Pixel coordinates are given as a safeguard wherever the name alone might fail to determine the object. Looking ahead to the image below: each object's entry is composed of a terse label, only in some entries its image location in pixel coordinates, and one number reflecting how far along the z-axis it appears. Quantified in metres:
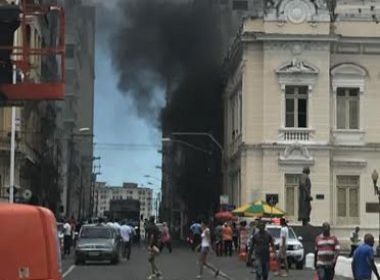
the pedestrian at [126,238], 39.72
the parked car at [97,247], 36.53
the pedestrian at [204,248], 29.80
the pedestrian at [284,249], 30.77
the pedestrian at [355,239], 40.72
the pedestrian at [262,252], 23.86
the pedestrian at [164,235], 47.38
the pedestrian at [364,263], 16.95
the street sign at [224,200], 59.06
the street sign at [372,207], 54.16
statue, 40.16
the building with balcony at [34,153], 55.12
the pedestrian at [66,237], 43.59
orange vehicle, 10.13
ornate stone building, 55.03
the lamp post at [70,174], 98.69
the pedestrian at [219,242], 46.25
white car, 34.88
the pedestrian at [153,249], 28.81
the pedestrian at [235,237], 49.52
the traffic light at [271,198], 45.67
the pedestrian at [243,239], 39.28
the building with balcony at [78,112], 105.25
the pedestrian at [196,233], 49.31
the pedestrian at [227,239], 46.22
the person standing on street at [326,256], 19.44
